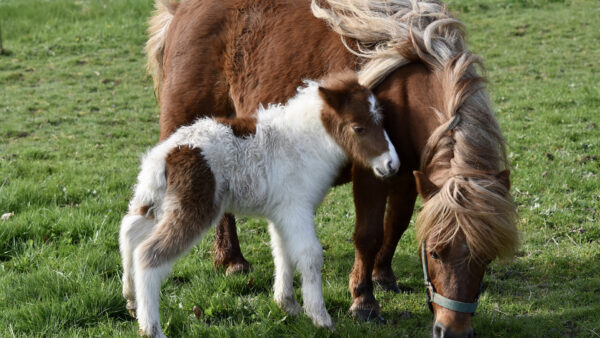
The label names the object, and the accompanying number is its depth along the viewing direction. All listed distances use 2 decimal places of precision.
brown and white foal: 7.62
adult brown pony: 7.14
